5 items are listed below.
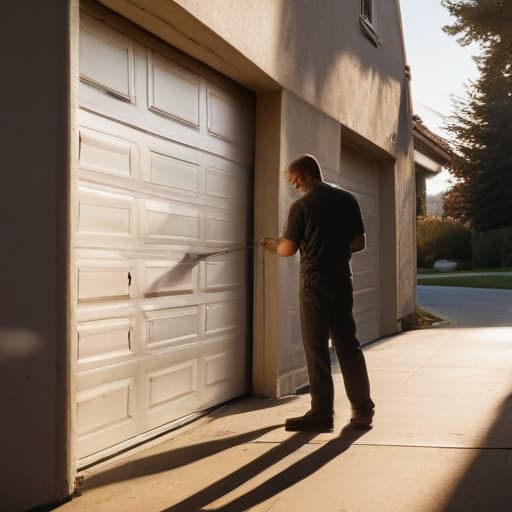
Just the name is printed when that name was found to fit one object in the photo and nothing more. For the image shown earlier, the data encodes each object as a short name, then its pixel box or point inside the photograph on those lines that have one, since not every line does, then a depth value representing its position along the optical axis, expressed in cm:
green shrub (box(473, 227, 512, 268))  3672
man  556
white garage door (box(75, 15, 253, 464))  482
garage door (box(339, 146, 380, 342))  1059
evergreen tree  4219
